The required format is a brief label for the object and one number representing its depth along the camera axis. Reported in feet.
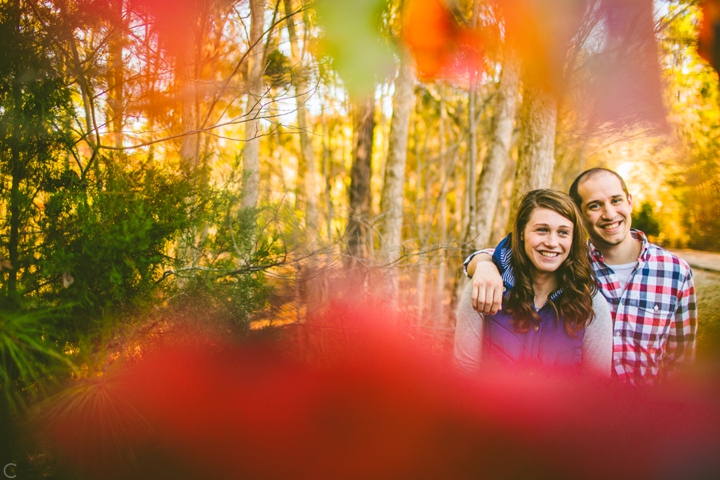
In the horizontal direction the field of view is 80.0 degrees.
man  5.76
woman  5.21
